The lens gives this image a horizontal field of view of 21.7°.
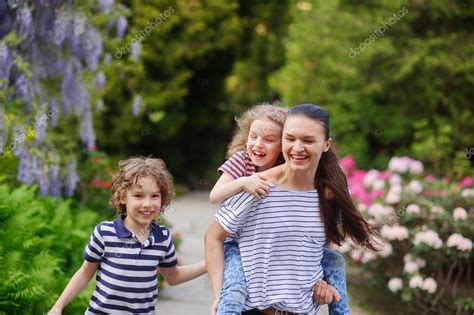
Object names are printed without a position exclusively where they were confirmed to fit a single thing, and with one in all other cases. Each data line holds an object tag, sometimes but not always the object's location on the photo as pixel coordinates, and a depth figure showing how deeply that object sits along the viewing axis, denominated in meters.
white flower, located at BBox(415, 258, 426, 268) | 10.16
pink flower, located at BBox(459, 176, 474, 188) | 11.91
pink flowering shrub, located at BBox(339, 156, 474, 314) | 9.97
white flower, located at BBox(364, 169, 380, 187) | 12.80
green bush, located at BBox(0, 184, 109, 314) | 7.13
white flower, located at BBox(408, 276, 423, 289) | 9.86
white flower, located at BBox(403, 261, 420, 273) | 10.05
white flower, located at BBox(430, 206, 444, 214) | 10.47
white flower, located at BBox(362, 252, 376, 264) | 10.85
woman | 4.88
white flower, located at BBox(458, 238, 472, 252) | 9.71
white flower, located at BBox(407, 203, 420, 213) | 10.60
